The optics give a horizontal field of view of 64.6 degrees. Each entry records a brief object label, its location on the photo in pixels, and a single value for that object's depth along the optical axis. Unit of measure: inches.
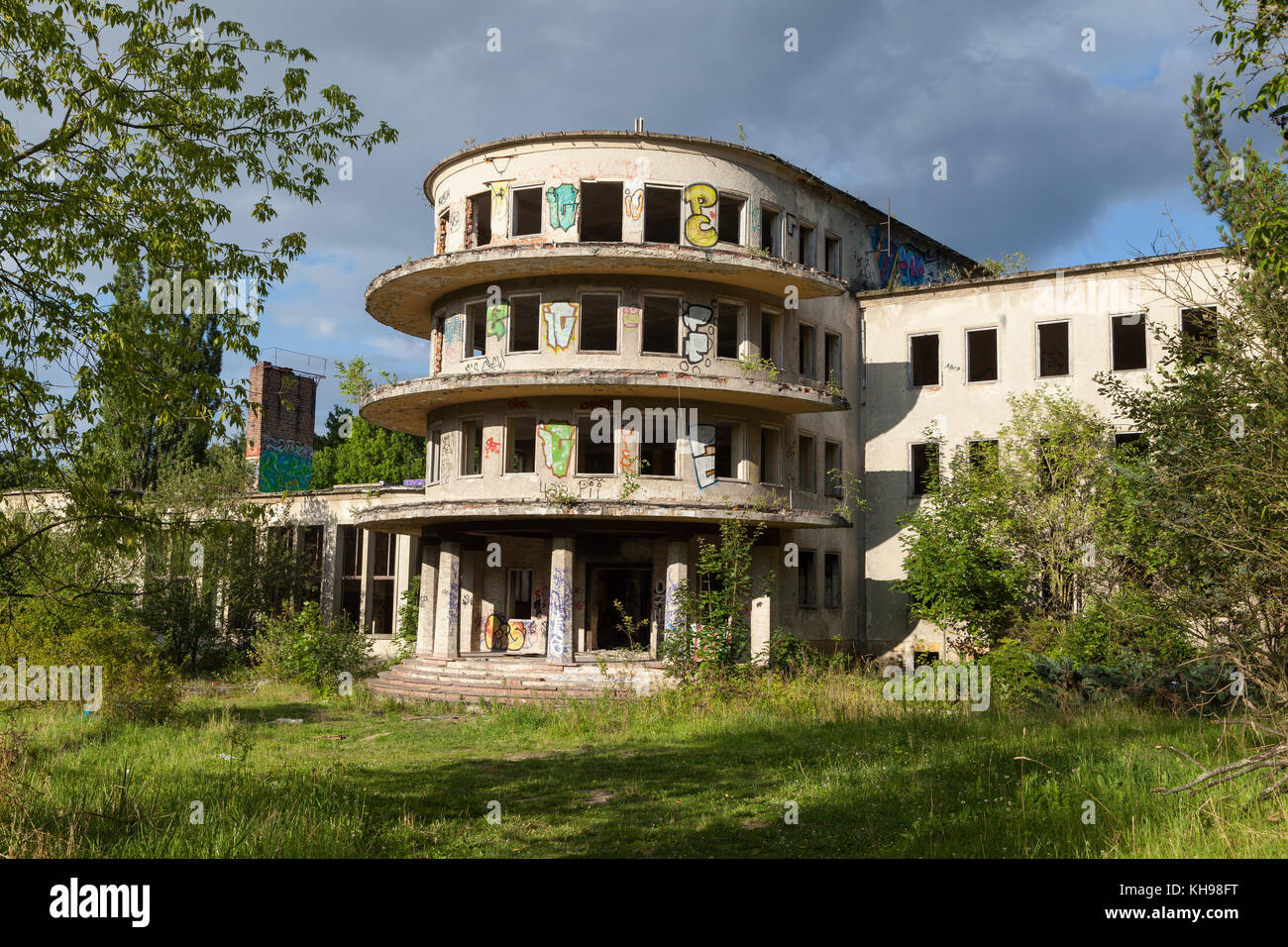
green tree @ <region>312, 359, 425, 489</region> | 2062.0
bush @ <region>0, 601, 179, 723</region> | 647.1
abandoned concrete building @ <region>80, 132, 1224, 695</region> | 946.1
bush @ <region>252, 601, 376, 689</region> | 1002.7
